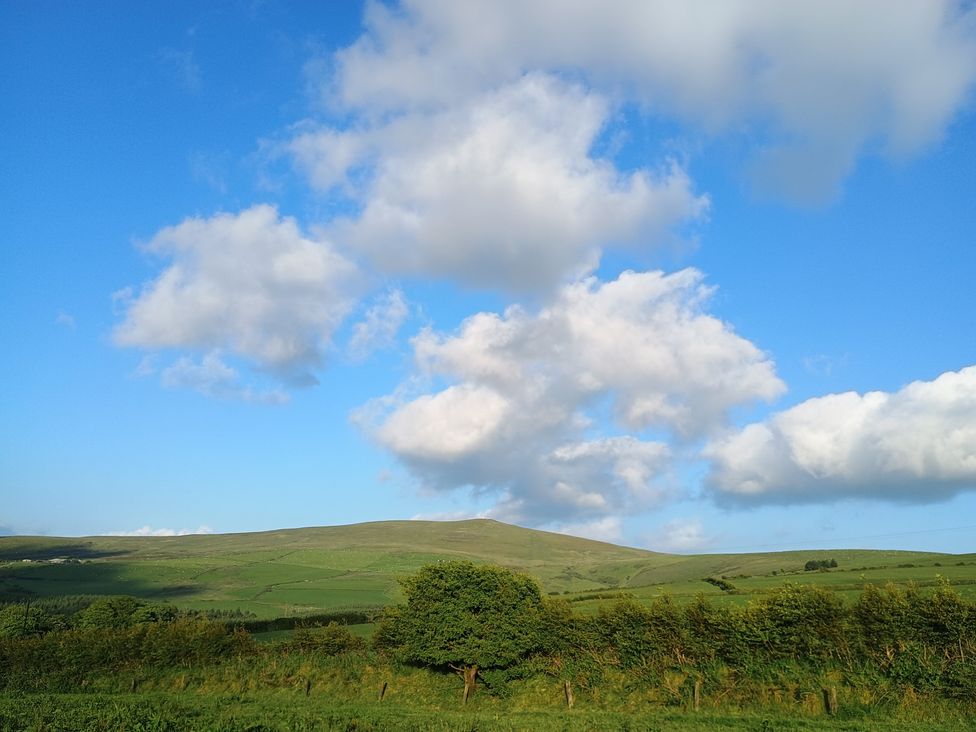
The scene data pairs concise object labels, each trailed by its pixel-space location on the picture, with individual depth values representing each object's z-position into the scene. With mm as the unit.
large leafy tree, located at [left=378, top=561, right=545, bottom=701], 44875
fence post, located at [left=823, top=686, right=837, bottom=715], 32156
